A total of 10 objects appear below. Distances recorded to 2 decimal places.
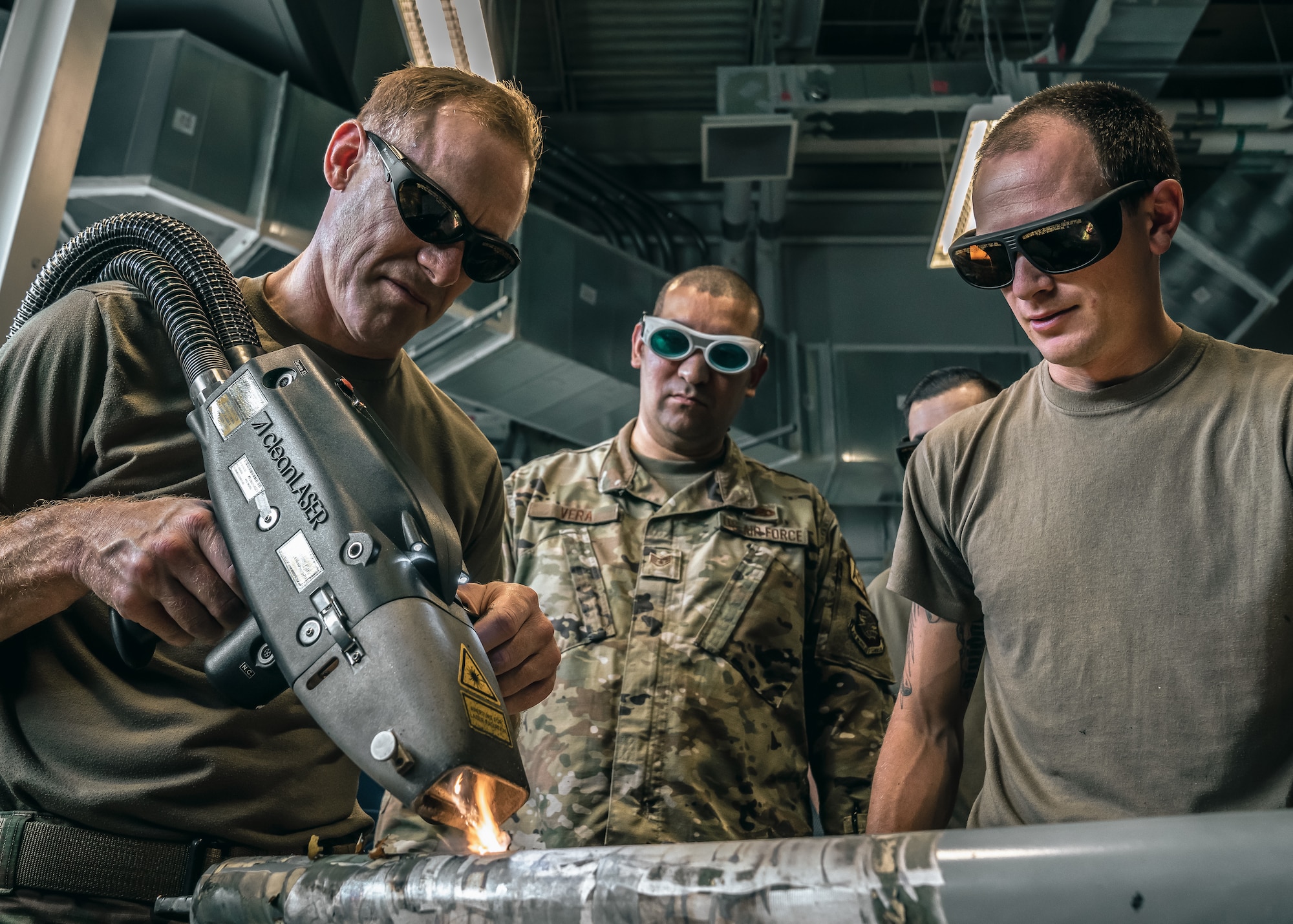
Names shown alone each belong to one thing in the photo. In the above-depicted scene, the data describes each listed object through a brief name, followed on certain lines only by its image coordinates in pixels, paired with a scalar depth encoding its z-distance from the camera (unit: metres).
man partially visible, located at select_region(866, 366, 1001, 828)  2.90
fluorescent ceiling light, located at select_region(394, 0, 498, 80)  3.03
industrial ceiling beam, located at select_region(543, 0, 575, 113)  5.89
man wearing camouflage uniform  2.03
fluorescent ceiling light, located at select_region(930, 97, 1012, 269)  3.80
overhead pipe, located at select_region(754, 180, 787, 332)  6.81
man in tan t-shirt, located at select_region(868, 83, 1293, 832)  1.21
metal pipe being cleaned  0.48
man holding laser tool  0.94
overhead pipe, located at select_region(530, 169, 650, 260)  6.31
